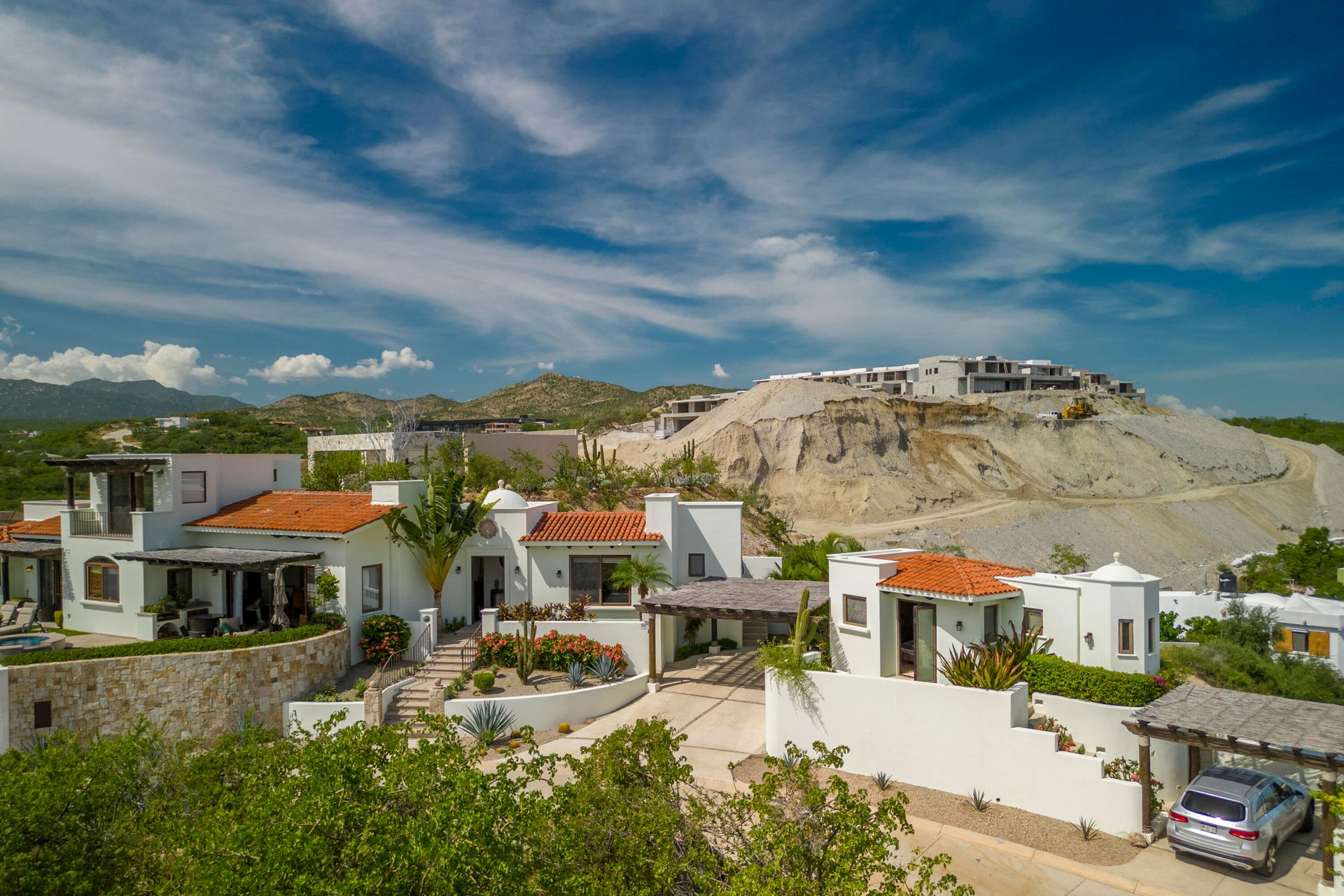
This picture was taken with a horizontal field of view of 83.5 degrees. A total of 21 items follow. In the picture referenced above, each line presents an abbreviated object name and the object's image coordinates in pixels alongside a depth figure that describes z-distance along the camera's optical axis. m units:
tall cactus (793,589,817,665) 18.67
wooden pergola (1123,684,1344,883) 12.63
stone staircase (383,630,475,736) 19.64
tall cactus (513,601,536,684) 21.31
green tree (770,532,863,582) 25.74
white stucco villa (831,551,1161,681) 17.08
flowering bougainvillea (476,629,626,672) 21.86
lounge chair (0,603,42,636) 24.31
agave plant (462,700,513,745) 18.83
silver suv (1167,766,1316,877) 12.74
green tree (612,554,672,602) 23.73
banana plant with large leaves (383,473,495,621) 24.19
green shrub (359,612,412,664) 22.53
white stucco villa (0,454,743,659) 22.86
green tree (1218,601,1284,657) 25.67
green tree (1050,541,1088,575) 42.66
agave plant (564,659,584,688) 20.81
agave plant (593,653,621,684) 21.17
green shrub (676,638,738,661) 24.84
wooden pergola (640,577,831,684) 20.39
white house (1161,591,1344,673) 26.09
